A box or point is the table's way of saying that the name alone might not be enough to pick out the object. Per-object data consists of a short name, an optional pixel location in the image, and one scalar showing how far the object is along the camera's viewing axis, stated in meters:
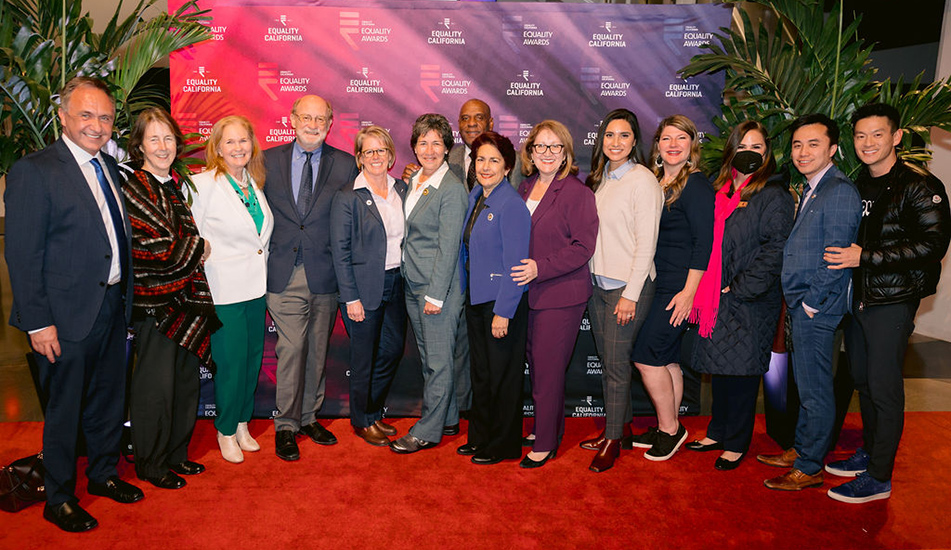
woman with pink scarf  3.31
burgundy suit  3.26
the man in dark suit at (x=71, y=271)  2.67
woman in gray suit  3.46
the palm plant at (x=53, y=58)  3.07
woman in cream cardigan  3.30
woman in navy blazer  3.52
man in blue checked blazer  3.10
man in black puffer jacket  2.98
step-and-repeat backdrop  4.20
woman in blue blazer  3.26
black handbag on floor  3.01
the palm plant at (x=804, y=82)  3.53
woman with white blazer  3.33
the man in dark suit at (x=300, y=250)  3.60
